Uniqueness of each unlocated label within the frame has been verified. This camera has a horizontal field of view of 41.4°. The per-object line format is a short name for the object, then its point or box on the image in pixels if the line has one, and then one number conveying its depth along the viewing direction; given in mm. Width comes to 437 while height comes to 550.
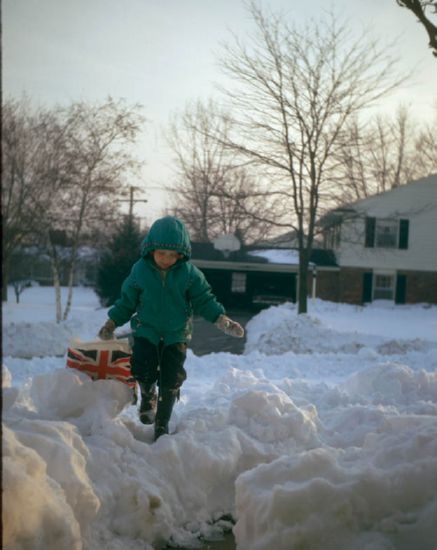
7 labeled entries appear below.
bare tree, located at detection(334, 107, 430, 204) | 14055
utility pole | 16938
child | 3520
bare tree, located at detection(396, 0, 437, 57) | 3418
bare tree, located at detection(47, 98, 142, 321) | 14961
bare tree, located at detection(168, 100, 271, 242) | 15648
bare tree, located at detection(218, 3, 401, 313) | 14656
